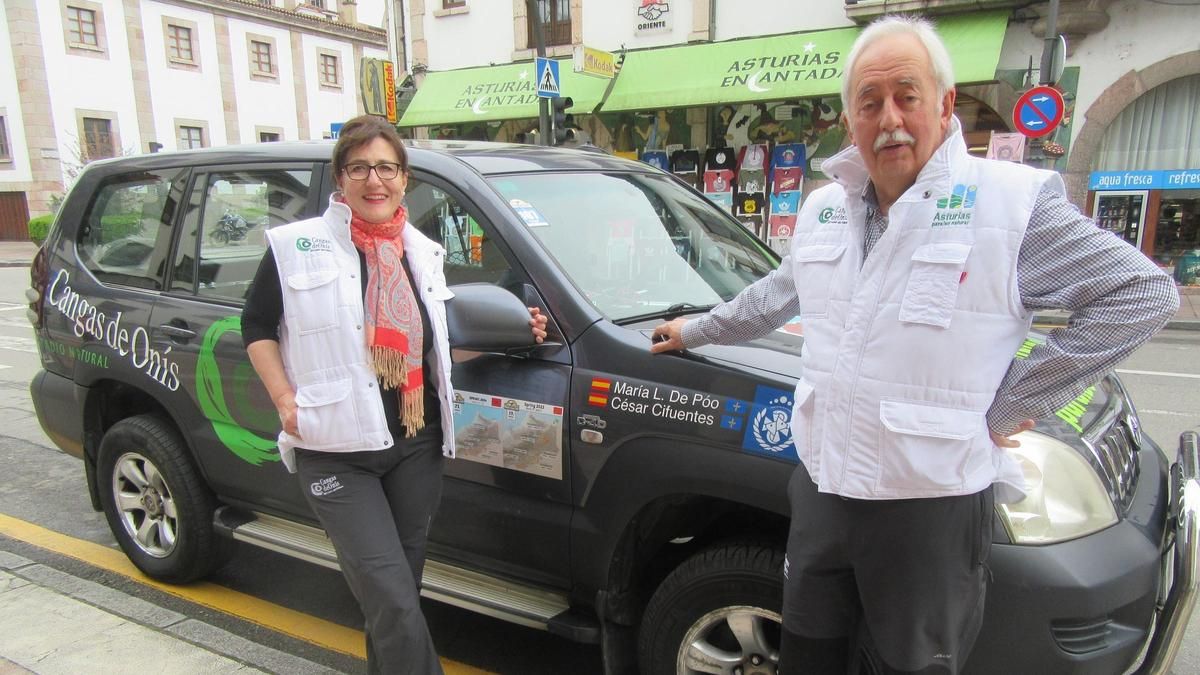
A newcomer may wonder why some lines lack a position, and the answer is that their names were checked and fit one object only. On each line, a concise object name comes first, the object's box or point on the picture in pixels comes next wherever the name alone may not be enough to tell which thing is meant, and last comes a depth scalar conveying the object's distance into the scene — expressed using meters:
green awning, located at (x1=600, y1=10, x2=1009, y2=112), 12.02
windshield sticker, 2.72
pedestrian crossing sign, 11.42
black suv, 2.00
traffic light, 12.09
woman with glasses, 2.20
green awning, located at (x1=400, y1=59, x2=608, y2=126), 15.51
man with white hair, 1.53
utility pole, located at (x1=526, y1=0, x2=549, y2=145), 12.03
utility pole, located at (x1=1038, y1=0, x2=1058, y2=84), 10.34
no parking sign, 10.00
